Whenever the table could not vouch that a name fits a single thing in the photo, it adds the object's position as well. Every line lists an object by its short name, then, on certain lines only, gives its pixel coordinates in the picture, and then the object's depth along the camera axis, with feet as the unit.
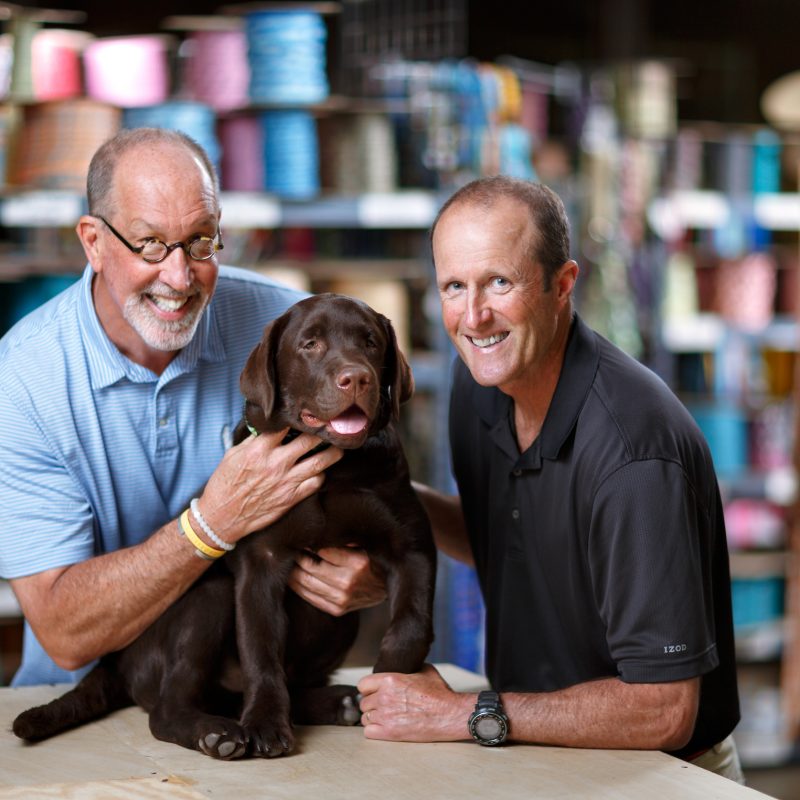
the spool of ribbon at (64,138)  13.30
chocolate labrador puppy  7.04
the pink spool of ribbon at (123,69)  13.66
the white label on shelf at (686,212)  16.78
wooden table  5.97
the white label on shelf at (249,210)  13.55
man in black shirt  6.52
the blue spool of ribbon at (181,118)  13.47
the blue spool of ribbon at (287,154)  14.03
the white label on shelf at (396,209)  13.92
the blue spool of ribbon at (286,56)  13.57
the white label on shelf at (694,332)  17.56
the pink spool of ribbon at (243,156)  14.08
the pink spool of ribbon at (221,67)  14.12
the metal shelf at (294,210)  13.38
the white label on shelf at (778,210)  17.81
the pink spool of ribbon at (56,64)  13.51
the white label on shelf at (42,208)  13.25
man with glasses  7.23
